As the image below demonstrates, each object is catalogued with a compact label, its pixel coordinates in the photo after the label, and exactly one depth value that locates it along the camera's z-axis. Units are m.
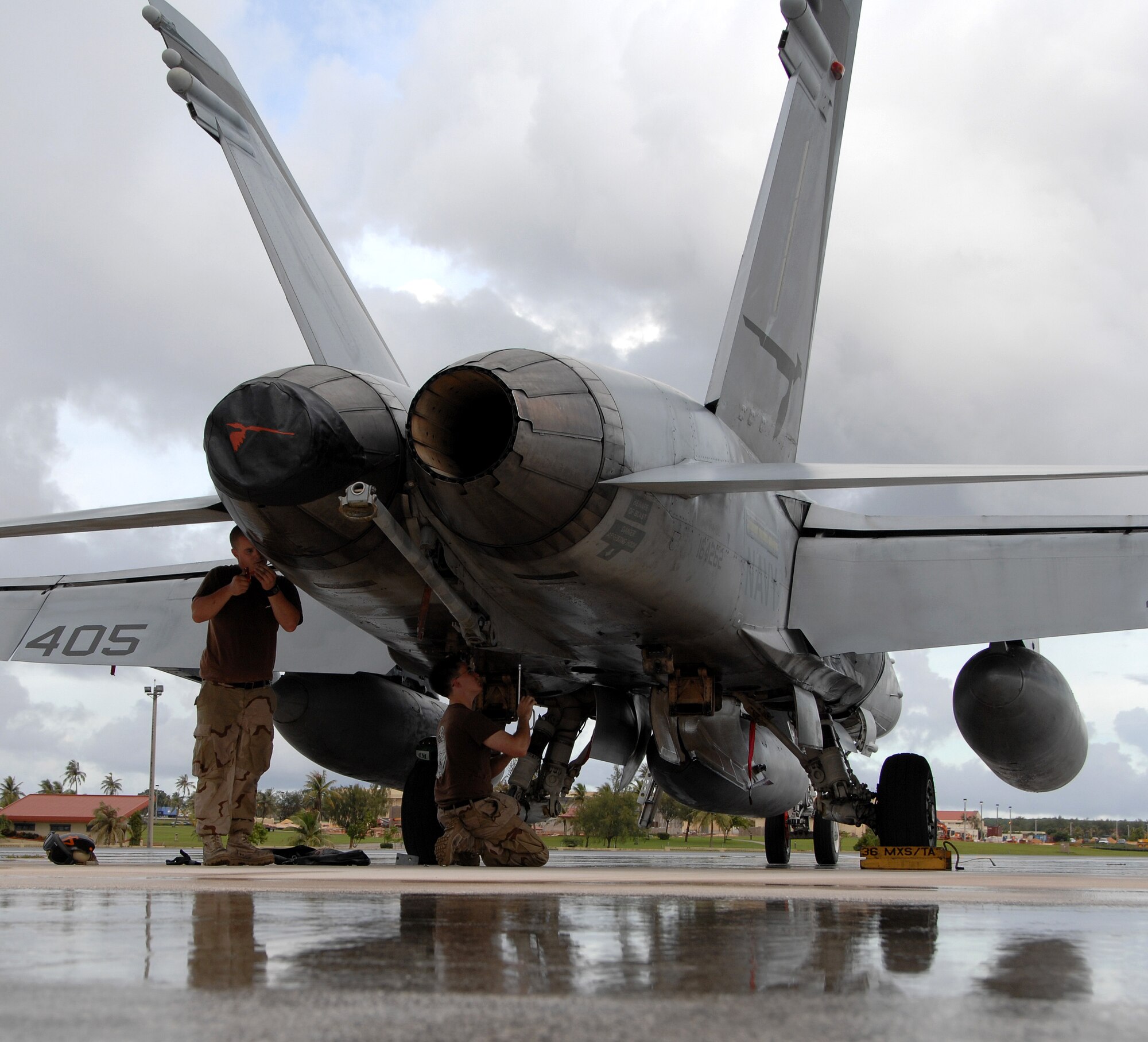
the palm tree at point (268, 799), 64.31
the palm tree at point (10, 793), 83.75
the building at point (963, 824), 77.59
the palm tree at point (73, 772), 94.75
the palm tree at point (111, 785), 99.16
